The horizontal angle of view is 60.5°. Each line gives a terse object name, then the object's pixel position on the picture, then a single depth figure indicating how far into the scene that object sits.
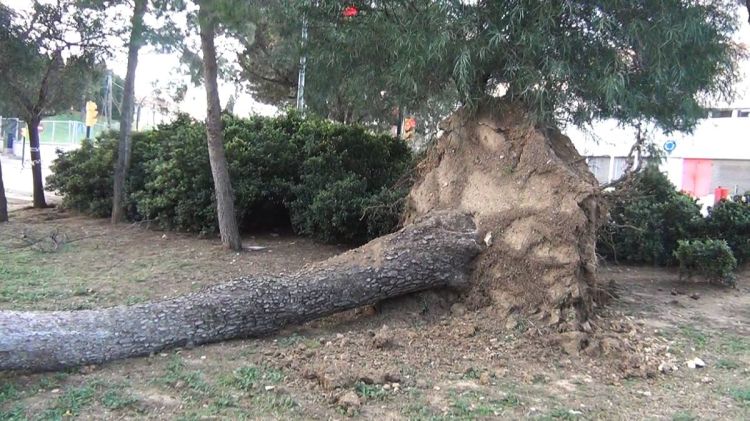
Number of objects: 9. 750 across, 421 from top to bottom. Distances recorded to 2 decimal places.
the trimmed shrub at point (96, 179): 12.22
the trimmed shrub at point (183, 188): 9.90
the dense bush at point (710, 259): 8.02
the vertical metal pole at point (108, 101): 38.66
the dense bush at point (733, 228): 9.50
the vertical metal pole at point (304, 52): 6.97
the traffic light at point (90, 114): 26.12
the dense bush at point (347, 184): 8.77
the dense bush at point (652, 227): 9.59
